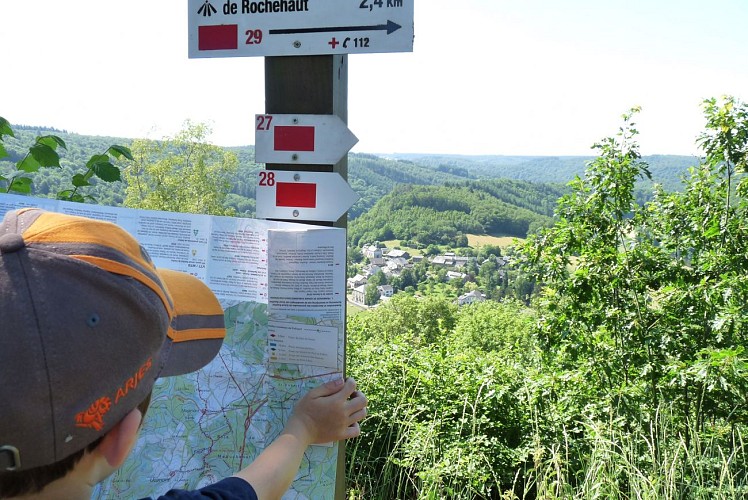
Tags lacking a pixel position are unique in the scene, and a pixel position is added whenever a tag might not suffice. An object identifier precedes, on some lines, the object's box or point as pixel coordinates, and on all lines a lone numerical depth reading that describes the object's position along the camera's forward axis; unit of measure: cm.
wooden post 188
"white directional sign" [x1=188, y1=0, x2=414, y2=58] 178
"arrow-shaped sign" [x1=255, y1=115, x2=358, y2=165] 188
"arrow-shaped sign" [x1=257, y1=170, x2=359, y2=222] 187
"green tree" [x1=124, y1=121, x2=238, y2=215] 2620
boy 78
